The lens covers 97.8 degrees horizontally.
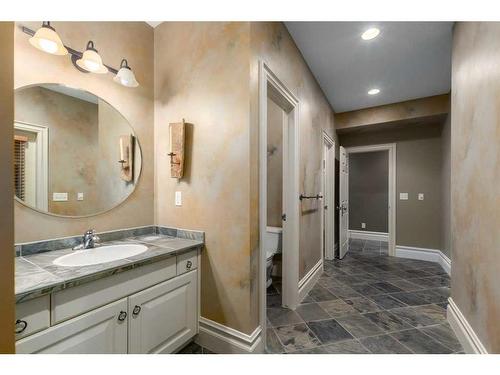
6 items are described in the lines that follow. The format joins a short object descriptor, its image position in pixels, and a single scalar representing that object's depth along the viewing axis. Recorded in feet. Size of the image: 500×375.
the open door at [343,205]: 12.47
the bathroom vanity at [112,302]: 2.89
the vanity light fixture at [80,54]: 3.95
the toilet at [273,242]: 8.45
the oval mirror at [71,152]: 4.33
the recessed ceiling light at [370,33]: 6.31
